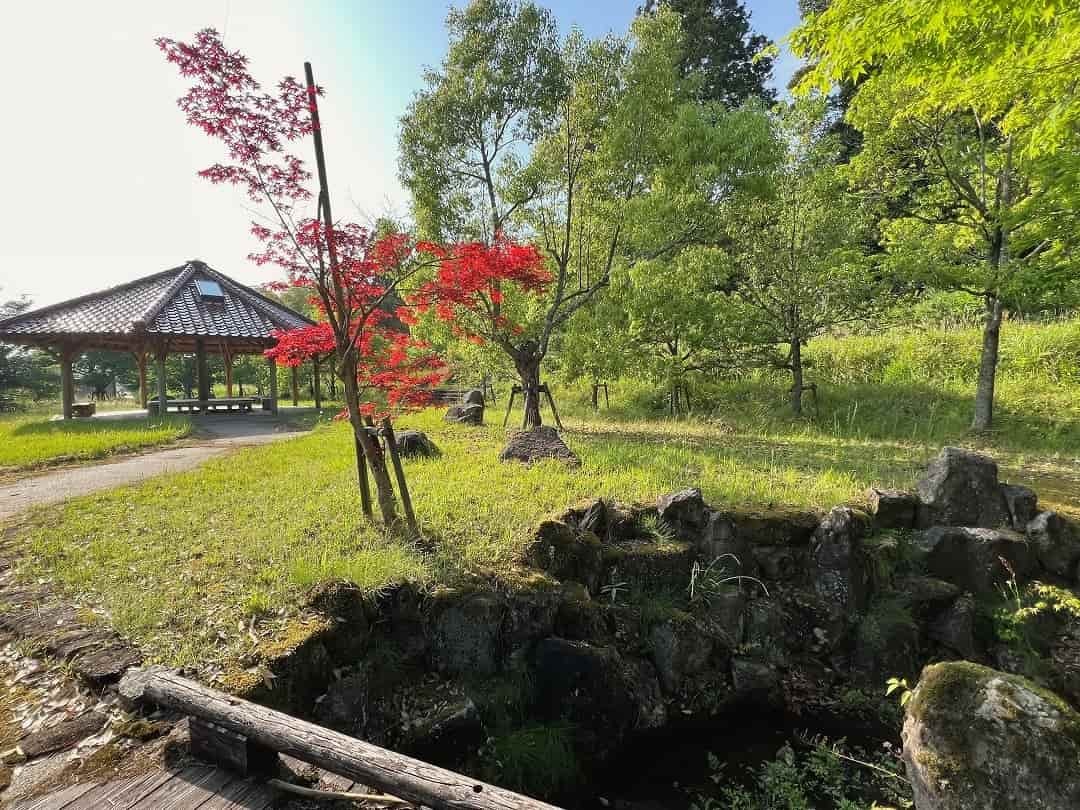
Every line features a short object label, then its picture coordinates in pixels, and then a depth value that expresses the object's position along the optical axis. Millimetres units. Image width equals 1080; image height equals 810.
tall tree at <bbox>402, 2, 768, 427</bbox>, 8523
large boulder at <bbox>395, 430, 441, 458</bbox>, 7535
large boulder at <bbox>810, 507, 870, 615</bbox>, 4754
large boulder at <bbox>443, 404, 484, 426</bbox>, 11156
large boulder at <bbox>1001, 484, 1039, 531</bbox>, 5199
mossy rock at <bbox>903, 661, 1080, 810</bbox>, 2078
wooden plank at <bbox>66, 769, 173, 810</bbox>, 2133
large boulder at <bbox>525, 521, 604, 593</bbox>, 4297
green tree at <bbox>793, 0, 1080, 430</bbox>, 3930
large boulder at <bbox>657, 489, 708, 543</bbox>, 4953
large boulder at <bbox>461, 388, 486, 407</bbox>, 14080
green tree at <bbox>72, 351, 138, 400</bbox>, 26647
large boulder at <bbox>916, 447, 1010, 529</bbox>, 5215
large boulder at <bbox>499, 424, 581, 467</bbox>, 6750
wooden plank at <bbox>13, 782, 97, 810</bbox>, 2109
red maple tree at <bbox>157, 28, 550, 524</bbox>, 3826
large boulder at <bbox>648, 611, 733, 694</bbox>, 4113
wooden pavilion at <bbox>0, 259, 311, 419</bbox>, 12805
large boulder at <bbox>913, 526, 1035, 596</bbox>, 4855
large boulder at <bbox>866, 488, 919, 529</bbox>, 5207
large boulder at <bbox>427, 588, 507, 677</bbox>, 3621
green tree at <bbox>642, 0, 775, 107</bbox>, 22281
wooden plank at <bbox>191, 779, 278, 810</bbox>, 2215
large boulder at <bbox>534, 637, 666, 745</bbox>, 3564
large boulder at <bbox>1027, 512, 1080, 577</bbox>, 4969
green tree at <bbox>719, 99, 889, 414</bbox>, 10188
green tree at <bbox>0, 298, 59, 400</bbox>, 19062
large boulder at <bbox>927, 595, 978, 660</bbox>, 4582
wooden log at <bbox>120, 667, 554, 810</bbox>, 2057
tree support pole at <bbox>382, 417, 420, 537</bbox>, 4355
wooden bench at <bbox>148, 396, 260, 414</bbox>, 14672
